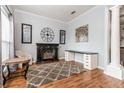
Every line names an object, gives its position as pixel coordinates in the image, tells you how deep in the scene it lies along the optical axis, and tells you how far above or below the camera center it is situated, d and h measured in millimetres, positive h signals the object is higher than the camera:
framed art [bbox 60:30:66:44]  4198 +633
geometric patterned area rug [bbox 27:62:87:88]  1716 -847
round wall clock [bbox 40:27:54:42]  3645 +650
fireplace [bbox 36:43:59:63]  3424 -297
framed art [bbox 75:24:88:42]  3223 +635
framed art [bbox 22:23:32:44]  3191 +614
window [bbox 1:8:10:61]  2061 +360
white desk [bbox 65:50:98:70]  2557 -541
